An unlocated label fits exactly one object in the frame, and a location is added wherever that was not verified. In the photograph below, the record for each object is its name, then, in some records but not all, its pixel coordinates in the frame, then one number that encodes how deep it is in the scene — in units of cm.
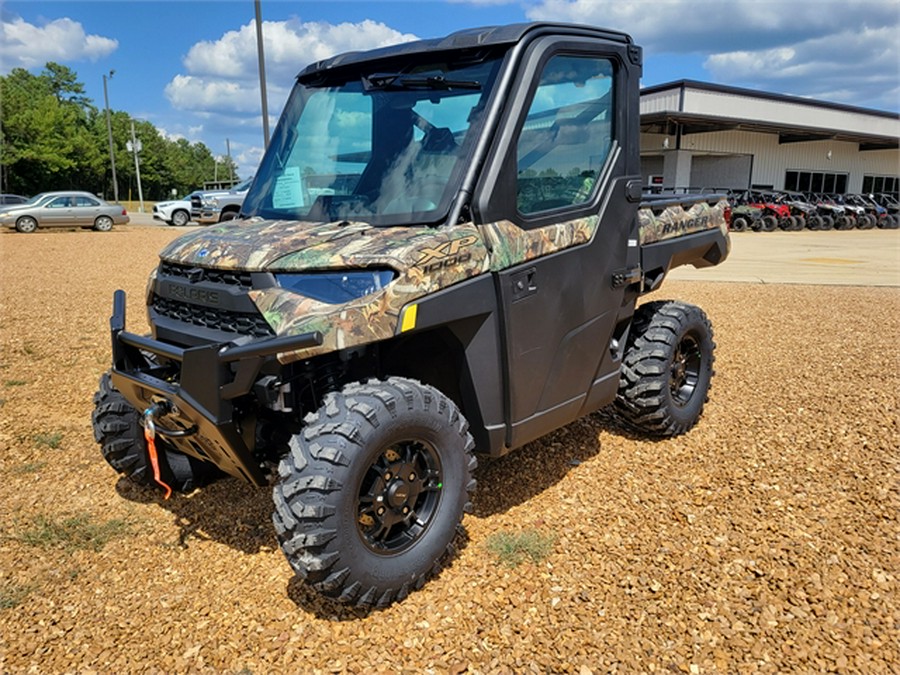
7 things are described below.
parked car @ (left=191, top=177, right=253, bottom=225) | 2419
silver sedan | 2531
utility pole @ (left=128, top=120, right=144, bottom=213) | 5365
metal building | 3180
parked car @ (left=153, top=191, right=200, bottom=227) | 3070
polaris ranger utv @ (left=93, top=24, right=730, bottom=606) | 287
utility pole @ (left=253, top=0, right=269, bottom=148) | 1399
